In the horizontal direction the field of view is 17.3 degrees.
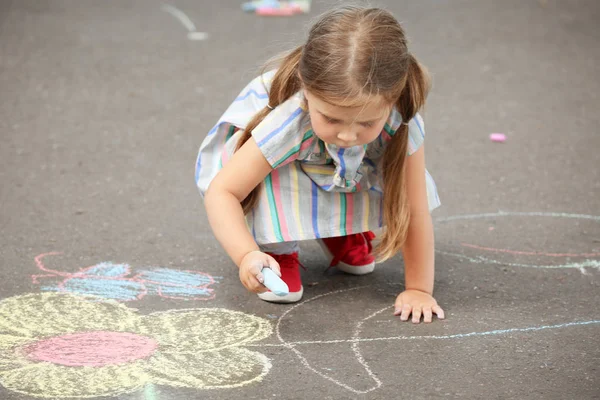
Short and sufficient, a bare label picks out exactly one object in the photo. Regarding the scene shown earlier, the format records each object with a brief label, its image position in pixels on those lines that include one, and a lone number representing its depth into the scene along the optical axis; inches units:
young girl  126.6
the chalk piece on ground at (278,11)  264.7
